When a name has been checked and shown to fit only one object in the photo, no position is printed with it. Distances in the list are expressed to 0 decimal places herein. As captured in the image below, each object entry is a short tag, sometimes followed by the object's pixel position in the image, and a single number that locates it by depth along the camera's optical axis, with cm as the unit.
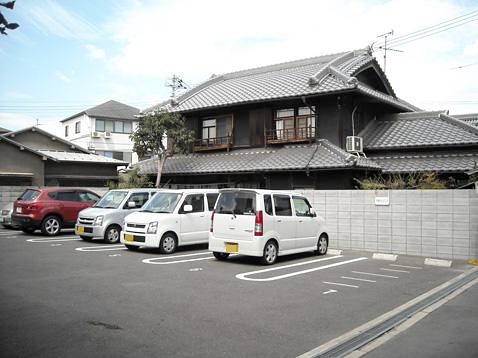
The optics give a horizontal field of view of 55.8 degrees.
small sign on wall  1288
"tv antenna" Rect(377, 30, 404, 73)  2531
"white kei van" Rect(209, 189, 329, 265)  1027
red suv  1512
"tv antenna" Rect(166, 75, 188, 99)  4484
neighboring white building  4300
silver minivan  1348
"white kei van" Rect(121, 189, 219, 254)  1168
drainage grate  495
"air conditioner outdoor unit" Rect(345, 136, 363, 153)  1753
